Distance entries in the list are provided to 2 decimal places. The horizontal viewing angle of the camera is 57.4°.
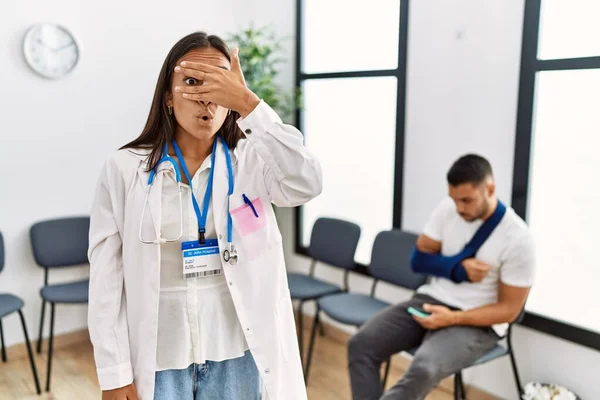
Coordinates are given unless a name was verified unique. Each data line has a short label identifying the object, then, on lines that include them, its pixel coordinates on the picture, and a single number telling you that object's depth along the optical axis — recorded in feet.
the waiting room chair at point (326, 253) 11.16
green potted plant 12.48
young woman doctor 4.31
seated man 7.80
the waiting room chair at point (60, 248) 10.99
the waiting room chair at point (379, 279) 9.78
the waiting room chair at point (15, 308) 9.73
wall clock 11.19
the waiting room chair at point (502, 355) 8.11
